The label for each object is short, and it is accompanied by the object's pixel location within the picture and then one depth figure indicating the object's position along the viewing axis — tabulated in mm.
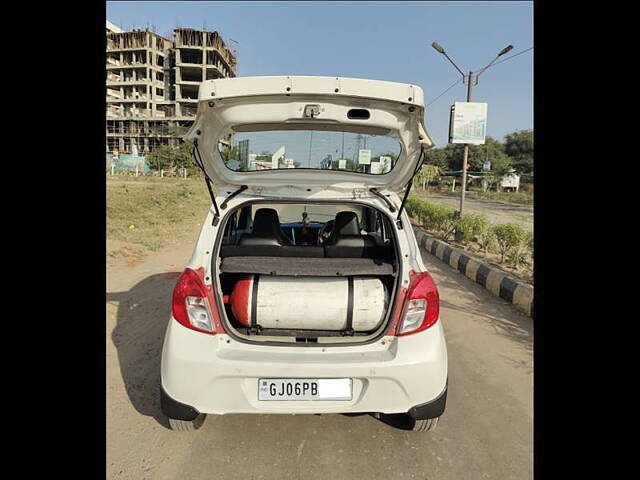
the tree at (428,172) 25875
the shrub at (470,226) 7969
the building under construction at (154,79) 63375
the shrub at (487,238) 7357
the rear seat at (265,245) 2580
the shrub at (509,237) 6262
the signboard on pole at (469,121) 10047
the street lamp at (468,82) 10273
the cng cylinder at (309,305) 2156
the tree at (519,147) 50100
